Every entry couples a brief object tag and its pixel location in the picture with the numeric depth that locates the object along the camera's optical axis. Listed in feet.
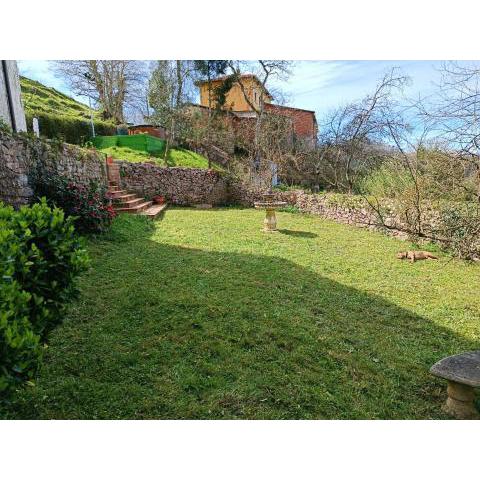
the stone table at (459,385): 6.86
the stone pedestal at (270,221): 24.18
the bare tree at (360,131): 15.72
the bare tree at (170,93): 41.85
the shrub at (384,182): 21.03
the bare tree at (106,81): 41.47
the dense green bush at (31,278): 4.37
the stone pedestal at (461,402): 6.98
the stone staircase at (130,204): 25.68
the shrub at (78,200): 16.19
